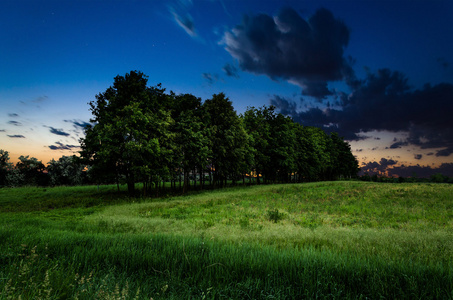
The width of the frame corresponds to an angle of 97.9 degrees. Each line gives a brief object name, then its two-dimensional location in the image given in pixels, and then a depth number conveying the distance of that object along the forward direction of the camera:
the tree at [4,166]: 65.39
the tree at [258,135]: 43.94
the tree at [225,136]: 33.03
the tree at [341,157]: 77.69
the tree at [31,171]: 73.31
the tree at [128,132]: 22.34
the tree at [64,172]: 69.78
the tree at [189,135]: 28.23
